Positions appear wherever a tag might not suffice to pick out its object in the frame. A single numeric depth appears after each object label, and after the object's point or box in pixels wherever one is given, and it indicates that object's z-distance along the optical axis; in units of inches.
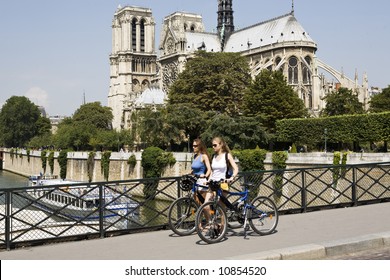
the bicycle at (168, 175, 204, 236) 394.0
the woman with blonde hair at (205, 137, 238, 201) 384.1
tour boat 401.7
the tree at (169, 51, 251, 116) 2209.6
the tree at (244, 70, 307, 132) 2027.6
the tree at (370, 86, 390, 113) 2430.4
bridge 348.5
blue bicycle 370.6
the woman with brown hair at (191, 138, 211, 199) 391.2
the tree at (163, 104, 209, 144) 2027.6
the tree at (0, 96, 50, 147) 3988.2
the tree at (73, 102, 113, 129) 3752.5
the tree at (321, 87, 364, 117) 2331.4
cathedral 3137.3
